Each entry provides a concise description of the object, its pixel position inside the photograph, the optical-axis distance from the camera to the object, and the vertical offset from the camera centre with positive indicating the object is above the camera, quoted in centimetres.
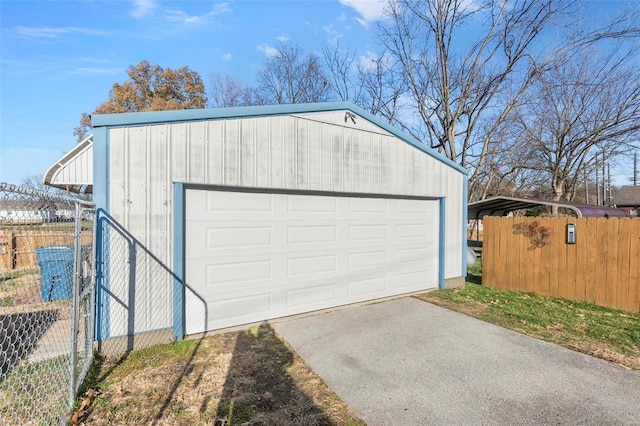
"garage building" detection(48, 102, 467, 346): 399 -2
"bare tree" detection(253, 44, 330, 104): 2186 +938
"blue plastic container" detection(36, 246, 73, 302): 577 -110
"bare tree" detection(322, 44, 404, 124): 1755 +754
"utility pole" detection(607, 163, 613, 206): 2220 +245
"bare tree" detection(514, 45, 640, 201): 1525 +481
